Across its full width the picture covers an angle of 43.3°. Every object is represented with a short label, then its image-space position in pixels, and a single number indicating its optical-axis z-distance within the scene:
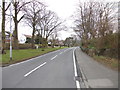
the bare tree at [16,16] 30.62
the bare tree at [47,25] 53.91
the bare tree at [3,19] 25.00
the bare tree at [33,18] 41.55
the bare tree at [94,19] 15.34
